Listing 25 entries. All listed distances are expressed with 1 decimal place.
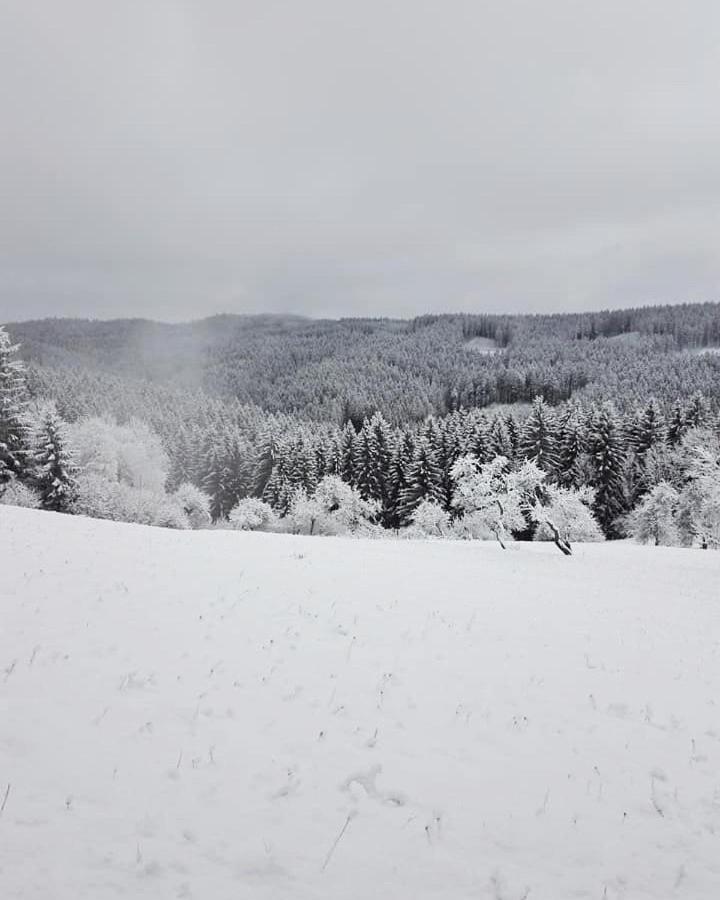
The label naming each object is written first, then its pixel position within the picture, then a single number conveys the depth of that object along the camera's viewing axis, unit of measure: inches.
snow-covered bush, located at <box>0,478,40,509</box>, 1458.9
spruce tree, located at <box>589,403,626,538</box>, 2591.0
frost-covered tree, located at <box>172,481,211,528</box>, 2822.3
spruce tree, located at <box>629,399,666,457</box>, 3107.8
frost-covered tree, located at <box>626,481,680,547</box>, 2027.6
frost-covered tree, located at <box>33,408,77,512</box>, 1587.1
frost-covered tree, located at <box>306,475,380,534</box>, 2498.8
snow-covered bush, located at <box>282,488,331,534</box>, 2498.8
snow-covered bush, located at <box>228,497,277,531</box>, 2598.4
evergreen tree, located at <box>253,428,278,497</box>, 3518.7
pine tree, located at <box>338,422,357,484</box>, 3267.7
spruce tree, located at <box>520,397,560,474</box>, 2812.5
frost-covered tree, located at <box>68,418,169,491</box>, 2178.0
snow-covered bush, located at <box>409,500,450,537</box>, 2373.3
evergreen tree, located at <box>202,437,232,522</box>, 3560.5
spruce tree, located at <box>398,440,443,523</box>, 2815.0
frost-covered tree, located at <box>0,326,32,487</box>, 1419.8
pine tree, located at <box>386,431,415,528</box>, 3029.8
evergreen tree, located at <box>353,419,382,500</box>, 3139.8
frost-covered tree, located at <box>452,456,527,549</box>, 1353.3
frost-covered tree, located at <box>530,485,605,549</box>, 1280.8
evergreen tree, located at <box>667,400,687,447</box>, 3129.9
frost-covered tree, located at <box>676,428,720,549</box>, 1509.6
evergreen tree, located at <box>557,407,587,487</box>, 2807.6
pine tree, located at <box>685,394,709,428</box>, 3183.1
